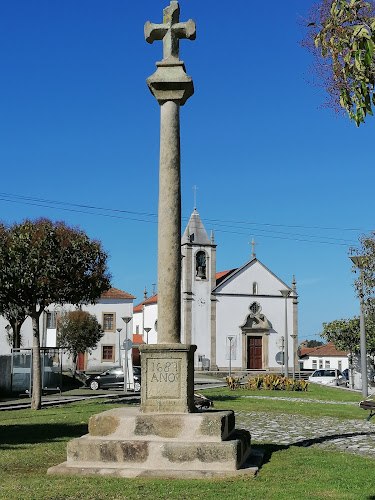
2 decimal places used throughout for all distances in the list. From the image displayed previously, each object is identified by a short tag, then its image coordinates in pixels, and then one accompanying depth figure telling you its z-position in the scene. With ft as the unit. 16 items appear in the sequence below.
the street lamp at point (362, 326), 66.80
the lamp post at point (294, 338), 175.94
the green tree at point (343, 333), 118.42
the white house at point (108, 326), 187.42
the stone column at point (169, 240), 30.04
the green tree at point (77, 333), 146.50
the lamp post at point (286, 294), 106.14
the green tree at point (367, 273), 67.04
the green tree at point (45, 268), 58.03
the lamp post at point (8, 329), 134.70
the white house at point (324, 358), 273.54
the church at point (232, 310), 176.96
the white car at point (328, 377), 132.67
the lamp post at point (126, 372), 90.84
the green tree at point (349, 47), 17.17
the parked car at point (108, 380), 104.63
